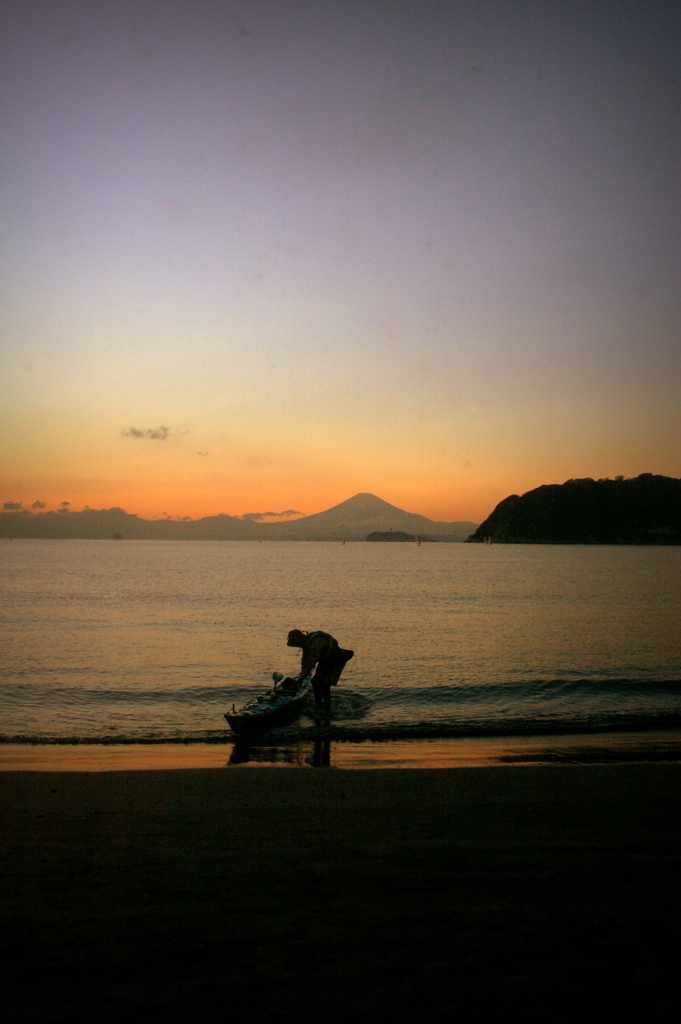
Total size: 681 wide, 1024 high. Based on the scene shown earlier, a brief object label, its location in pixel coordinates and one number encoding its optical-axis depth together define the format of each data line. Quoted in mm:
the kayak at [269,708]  13328
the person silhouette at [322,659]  15742
